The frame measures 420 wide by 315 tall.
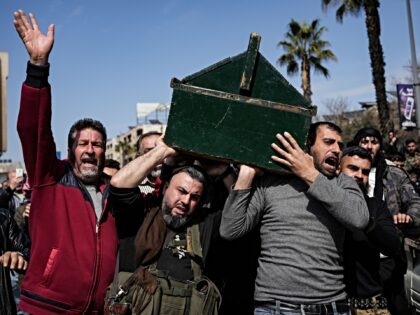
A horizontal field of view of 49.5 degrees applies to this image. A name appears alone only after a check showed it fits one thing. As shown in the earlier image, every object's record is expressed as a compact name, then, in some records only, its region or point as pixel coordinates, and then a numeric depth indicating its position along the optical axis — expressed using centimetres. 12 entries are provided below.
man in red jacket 267
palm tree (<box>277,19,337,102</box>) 2405
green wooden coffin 253
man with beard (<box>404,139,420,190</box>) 891
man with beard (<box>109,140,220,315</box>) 255
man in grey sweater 252
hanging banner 1591
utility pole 1291
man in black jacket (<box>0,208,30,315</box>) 321
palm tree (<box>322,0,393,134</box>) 1443
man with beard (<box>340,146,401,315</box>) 307
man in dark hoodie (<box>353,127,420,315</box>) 366
